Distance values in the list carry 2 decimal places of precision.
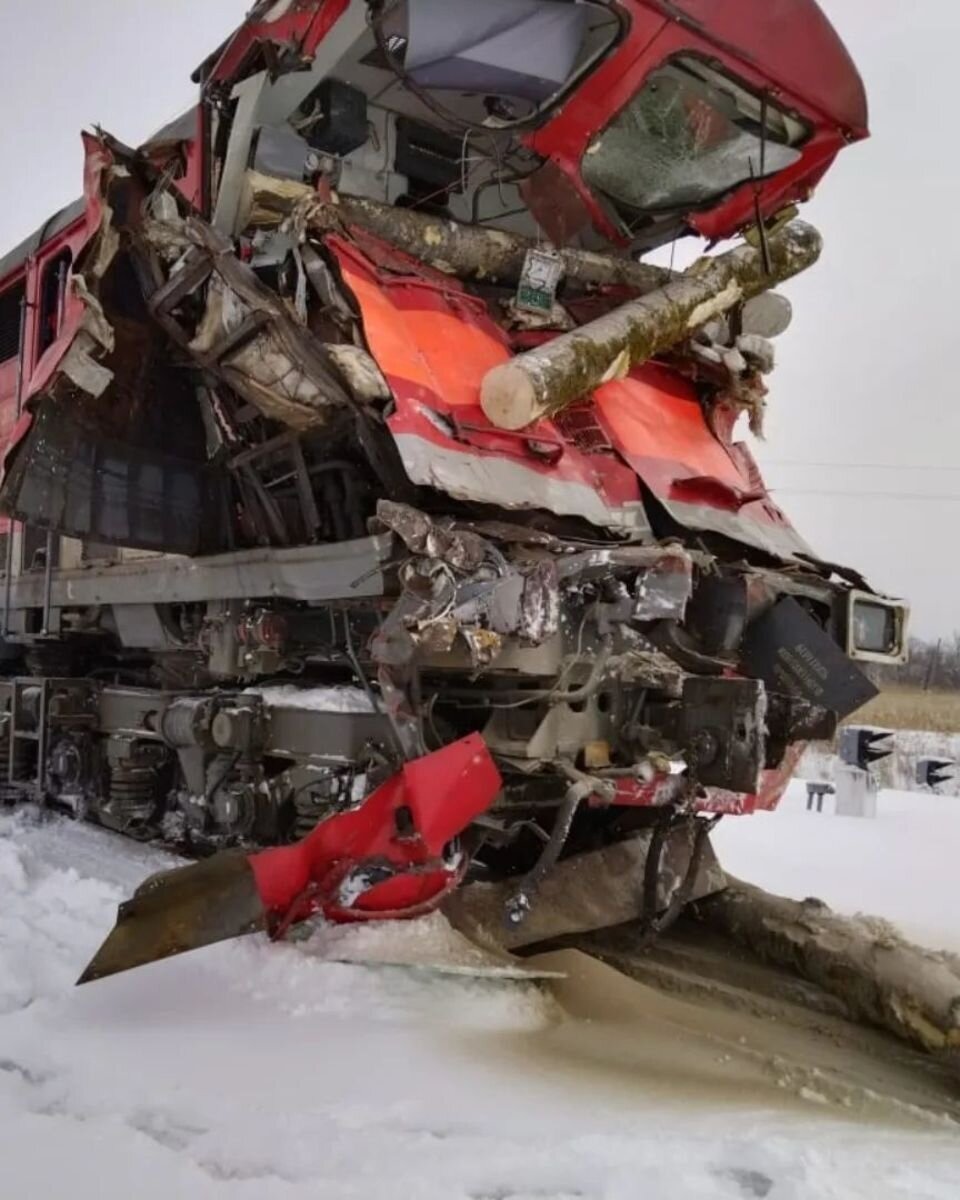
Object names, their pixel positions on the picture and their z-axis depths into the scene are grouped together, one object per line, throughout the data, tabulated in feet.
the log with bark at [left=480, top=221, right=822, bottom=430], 11.98
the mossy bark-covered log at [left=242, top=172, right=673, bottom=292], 12.99
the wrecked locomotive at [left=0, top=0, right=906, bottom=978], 11.35
